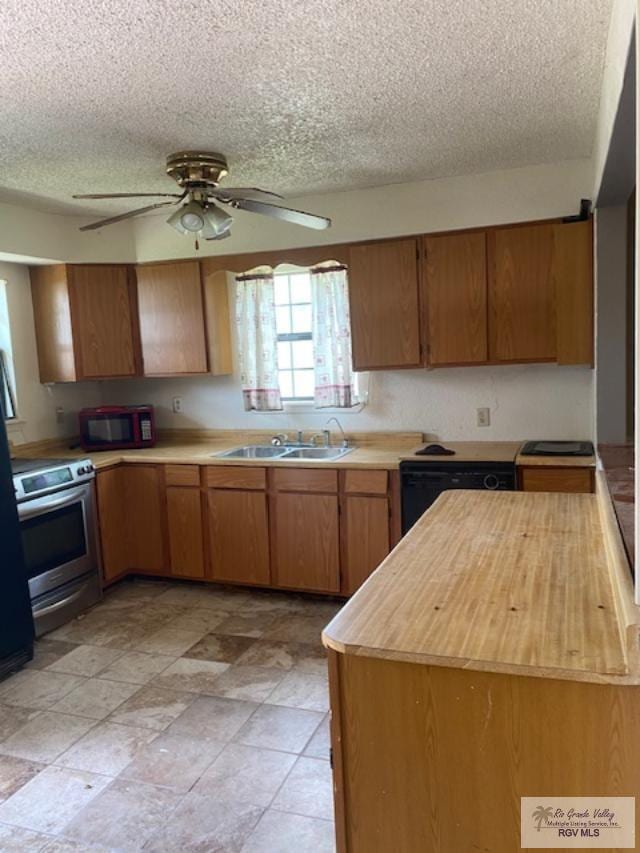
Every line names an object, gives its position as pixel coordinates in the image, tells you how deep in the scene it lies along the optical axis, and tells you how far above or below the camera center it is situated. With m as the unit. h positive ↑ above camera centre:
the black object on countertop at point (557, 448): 3.34 -0.52
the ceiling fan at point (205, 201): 2.83 +0.76
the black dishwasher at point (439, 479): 3.30 -0.64
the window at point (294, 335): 4.31 +0.22
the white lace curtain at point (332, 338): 4.11 +0.17
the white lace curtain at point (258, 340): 4.32 +0.19
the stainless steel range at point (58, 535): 3.44 -0.88
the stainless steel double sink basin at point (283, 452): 4.05 -0.55
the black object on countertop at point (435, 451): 3.59 -0.52
